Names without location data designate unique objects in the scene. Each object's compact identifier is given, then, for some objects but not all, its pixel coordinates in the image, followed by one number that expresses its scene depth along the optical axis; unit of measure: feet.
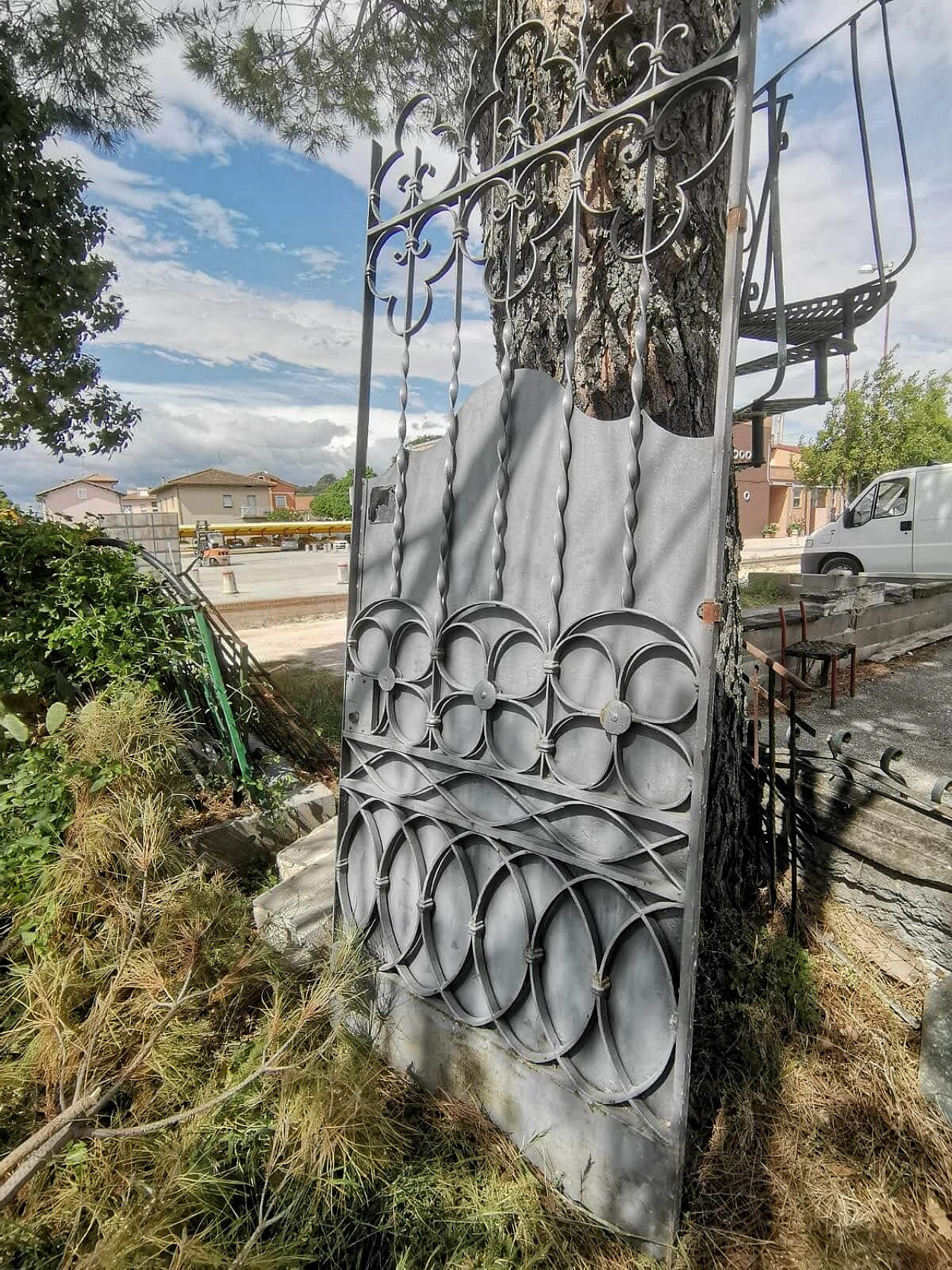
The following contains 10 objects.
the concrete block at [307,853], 8.87
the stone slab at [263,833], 8.97
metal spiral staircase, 6.72
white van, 31.65
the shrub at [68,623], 9.50
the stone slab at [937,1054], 5.20
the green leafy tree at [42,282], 12.59
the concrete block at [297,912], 7.23
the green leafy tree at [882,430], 57.36
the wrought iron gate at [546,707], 4.51
